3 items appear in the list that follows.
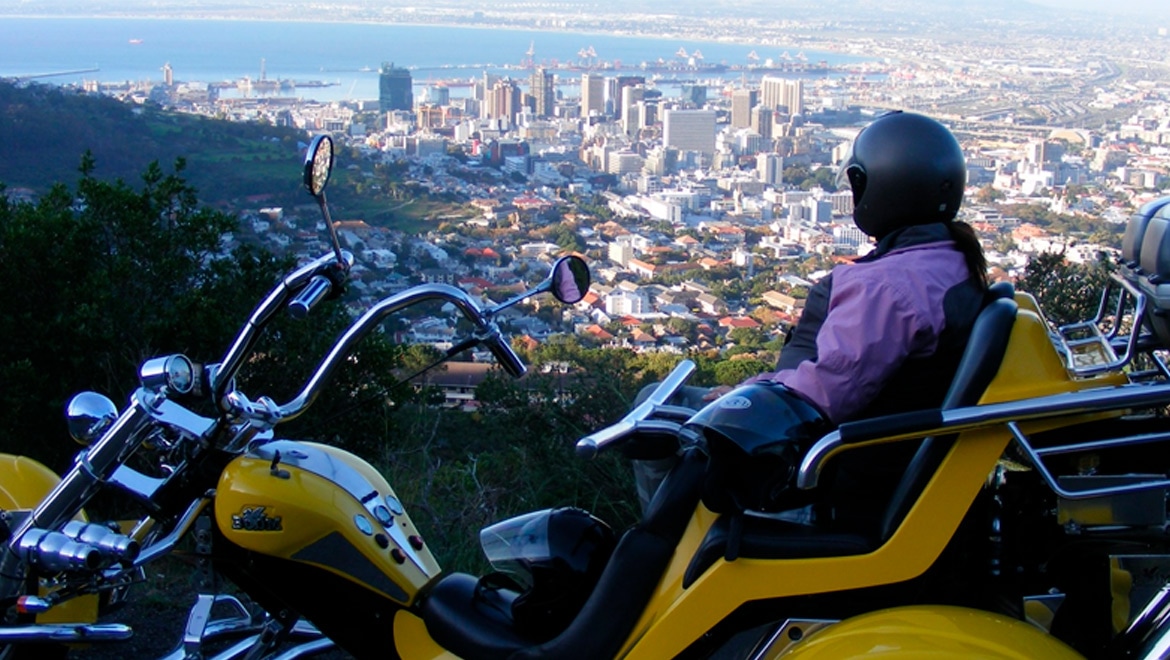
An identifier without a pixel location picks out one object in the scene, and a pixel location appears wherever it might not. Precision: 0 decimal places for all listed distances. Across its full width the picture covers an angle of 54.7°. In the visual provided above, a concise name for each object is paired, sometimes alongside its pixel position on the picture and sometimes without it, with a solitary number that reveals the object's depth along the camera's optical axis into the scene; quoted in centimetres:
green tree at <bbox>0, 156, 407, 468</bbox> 643
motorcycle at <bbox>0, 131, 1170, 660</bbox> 230
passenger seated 257
